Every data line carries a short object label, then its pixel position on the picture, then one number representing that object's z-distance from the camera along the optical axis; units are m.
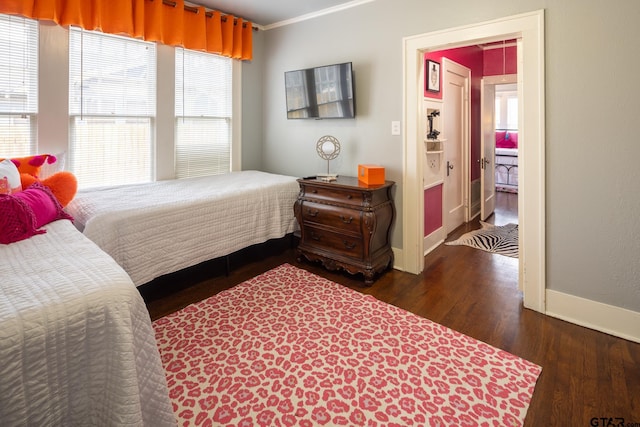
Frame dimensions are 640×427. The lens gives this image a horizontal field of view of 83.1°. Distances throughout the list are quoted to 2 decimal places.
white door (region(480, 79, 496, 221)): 5.15
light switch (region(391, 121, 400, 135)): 3.21
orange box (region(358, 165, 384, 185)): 3.09
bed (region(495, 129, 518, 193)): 7.96
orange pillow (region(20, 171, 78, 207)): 2.43
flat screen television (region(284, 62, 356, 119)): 3.41
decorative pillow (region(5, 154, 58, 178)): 2.50
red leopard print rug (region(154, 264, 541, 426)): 1.63
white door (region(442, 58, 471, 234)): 4.29
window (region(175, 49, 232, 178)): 3.69
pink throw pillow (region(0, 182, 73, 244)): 1.73
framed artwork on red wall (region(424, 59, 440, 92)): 3.71
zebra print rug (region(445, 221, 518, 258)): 3.91
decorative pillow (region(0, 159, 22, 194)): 2.05
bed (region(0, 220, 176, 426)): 1.01
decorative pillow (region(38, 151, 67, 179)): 2.69
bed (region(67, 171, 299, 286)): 2.39
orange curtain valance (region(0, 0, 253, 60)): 2.66
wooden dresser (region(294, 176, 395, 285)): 3.01
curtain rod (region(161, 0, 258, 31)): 3.31
